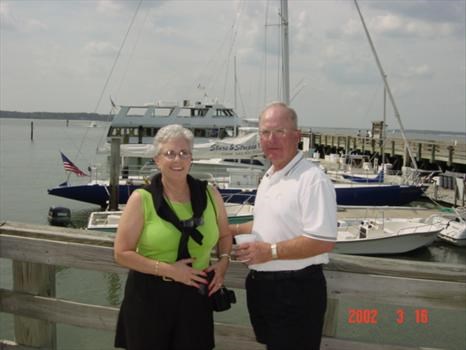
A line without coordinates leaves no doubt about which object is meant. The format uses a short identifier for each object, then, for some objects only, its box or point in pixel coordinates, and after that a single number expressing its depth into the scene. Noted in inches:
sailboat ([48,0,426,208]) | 770.2
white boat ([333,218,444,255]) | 499.2
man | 85.1
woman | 88.0
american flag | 780.0
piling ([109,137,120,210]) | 661.9
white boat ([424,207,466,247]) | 593.3
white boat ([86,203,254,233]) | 518.6
